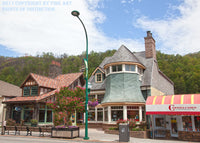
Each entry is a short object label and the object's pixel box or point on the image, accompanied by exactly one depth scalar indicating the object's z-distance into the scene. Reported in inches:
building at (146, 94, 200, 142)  581.6
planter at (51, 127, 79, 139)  584.9
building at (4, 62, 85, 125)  960.9
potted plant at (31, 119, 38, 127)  918.4
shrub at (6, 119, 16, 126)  950.4
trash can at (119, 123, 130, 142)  536.9
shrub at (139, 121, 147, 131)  718.5
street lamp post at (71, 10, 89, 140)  552.0
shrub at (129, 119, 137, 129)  696.4
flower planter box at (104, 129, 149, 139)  645.9
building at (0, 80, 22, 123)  1186.5
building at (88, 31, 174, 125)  837.8
